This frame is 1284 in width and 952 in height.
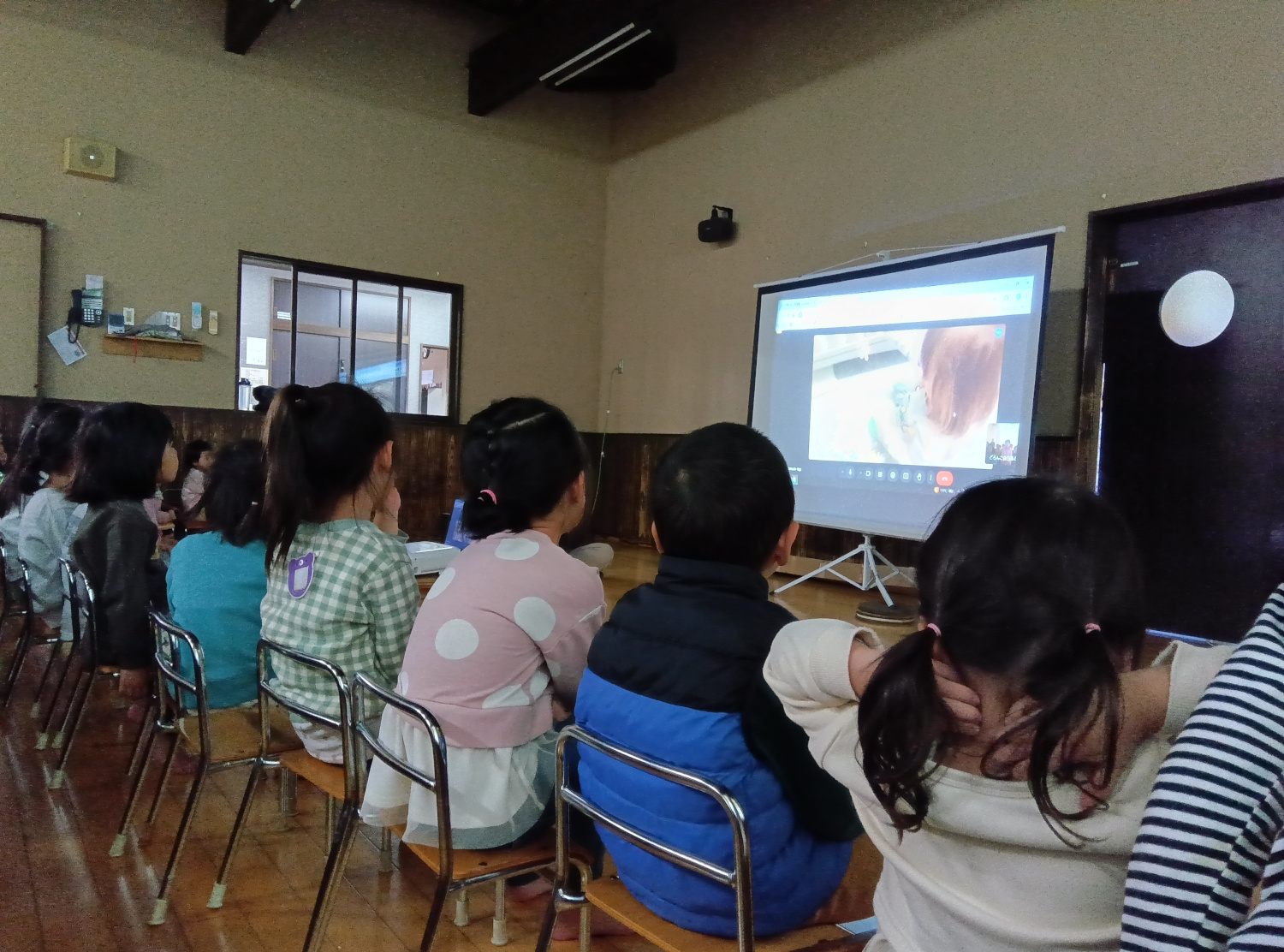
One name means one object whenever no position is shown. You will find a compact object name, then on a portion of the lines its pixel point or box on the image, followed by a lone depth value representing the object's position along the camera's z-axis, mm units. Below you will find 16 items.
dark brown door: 2877
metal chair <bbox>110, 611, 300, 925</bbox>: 1616
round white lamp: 2980
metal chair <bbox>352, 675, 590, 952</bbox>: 1198
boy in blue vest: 1028
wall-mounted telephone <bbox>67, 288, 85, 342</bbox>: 4395
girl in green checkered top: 1625
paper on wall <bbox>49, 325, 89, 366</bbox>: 4406
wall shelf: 4547
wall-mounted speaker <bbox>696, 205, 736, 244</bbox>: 5020
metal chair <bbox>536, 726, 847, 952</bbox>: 940
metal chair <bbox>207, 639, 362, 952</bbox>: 1356
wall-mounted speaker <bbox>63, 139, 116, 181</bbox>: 4352
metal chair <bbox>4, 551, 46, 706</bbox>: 2619
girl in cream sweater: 710
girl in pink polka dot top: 1364
